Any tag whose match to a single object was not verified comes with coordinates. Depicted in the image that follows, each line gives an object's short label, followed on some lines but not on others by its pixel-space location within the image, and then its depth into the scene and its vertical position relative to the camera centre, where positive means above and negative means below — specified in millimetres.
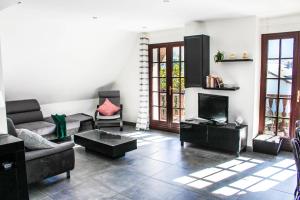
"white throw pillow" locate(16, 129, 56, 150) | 3568 -894
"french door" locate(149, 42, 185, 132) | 6211 -284
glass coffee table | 4529 -1231
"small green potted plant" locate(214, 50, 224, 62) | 5008 +316
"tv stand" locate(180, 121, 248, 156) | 4684 -1161
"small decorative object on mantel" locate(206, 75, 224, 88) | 5073 -176
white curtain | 6484 -339
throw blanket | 5680 -1105
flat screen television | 4865 -656
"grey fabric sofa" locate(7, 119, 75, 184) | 3426 -1182
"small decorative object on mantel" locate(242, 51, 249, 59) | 4770 +316
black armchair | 6614 -1091
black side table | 2822 -1039
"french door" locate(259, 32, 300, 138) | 4711 -201
